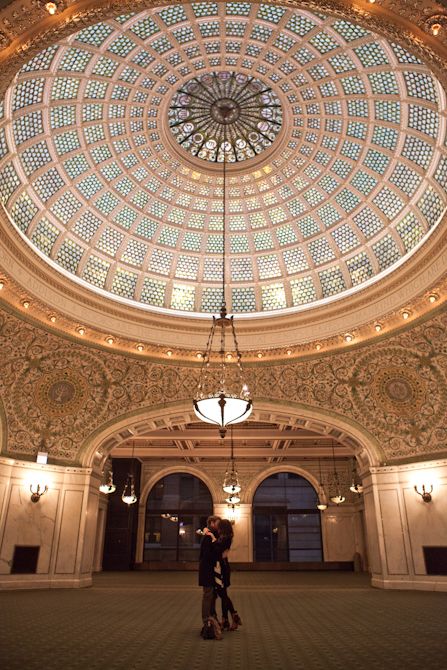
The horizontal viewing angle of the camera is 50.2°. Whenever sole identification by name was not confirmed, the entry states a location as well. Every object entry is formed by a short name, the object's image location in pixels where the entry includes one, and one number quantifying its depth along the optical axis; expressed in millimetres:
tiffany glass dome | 9570
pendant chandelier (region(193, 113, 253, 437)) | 7410
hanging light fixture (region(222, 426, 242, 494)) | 16781
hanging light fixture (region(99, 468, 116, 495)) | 14933
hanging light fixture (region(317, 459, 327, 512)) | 20638
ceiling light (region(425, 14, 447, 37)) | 3850
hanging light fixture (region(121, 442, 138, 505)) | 19678
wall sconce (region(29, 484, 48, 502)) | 11367
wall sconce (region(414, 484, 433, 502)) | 11117
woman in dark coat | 5402
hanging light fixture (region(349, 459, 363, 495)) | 17403
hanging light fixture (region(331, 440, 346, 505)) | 18717
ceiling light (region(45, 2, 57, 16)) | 3936
